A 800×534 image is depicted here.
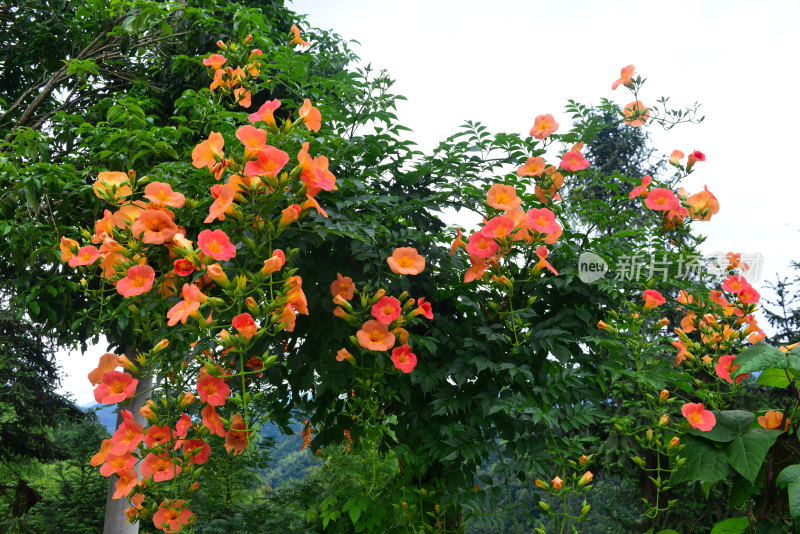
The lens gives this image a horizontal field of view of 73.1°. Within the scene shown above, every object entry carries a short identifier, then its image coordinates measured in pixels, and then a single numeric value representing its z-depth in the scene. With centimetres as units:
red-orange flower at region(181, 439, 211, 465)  150
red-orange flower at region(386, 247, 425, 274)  178
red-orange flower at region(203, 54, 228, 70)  281
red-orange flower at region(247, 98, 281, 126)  158
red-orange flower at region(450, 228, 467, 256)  213
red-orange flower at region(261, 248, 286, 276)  127
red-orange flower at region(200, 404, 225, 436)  148
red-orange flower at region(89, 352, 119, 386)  152
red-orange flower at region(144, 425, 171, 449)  145
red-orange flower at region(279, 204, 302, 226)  136
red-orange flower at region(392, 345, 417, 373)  173
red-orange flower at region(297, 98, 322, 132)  163
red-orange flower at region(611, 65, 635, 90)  258
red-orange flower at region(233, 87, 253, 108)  275
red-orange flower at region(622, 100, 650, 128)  265
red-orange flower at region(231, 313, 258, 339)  123
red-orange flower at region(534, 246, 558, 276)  190
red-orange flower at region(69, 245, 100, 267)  167
